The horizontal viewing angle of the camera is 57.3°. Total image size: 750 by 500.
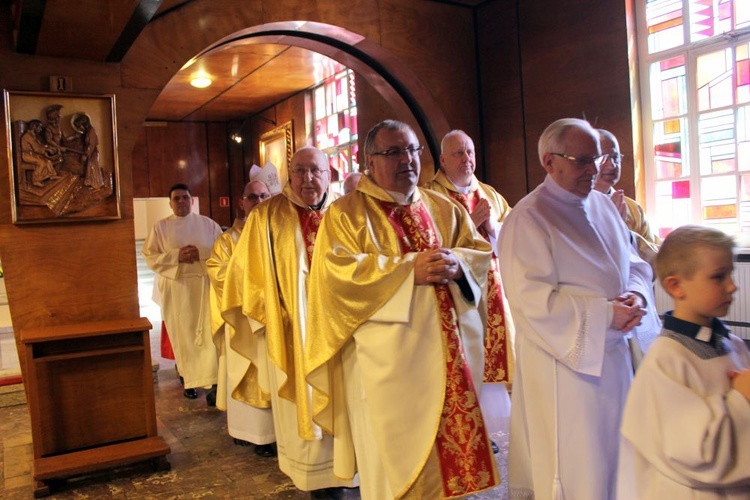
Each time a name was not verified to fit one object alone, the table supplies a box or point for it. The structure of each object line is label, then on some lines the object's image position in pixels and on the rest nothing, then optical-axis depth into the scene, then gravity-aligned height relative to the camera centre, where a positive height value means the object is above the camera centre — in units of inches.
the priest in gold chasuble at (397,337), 107.9 -17.8
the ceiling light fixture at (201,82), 396.5 +92.1
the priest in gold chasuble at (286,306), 134.9 -15.2
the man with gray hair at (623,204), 141.6 +2.9
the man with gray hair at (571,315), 98.3 -13.6
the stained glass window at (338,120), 421.7 +71.5
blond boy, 60.1 -16.0
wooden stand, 150.3 -36.3
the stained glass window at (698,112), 195.9 +30.1
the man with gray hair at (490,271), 161.2 -11.2
